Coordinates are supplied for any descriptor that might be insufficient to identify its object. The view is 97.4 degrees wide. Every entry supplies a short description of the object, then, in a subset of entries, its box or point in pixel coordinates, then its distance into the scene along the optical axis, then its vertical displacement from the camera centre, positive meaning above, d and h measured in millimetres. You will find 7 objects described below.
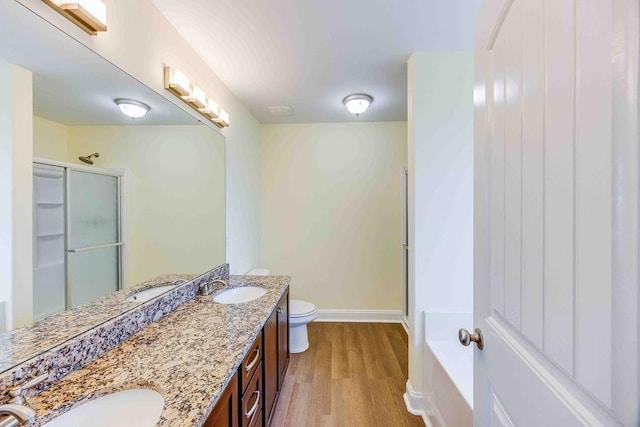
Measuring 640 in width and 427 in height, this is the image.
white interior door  401 -2
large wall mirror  917 +111
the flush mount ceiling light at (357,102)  2580 +1038
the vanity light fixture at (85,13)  957 +704
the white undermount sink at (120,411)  783 -574
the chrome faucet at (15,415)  633 -465
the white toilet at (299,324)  2570 -1033
